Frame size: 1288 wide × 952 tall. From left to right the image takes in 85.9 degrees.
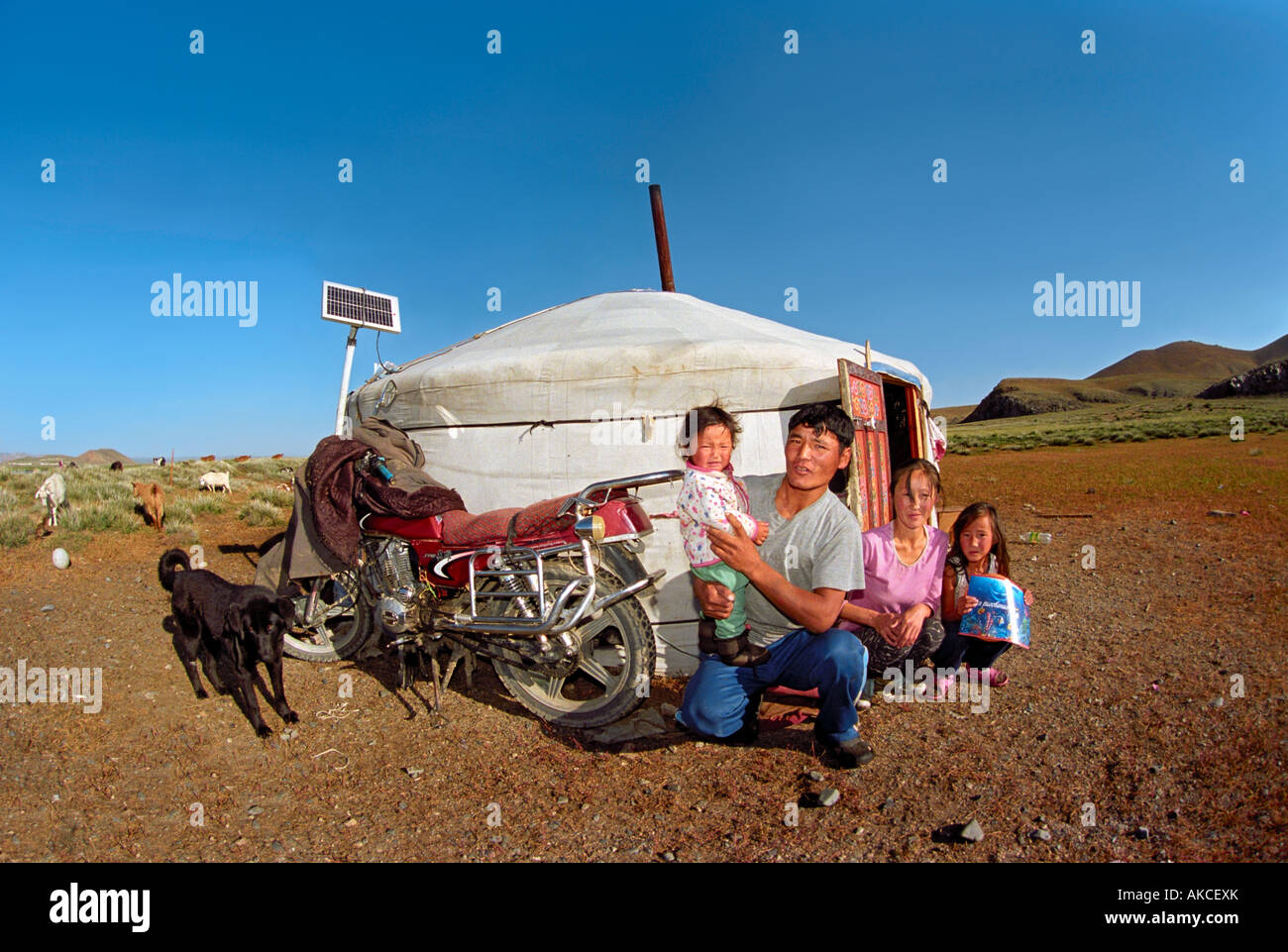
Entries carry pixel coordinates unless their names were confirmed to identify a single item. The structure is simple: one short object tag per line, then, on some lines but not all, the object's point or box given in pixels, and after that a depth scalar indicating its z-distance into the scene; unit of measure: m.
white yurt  4.39
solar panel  4.91
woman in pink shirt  3.14
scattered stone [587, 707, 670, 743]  3.40
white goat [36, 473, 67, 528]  9.34
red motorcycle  3.14
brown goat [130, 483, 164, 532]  9.26
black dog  3.45
